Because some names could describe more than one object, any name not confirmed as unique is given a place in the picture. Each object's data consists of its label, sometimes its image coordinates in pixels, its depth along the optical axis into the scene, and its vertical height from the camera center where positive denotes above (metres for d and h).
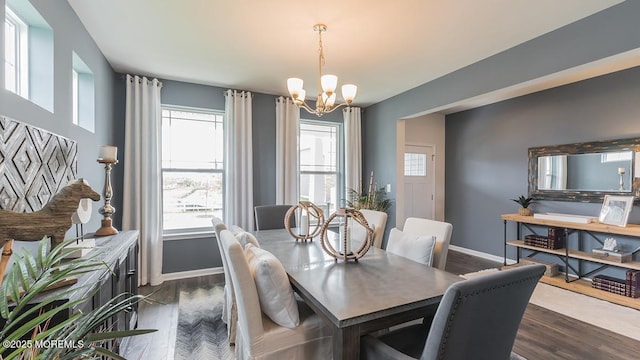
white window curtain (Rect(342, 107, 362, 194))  4.96 +0.54
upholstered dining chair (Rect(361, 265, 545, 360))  1.05 -0.54
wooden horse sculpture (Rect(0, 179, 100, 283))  1.15 -0.18
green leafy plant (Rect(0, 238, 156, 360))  0.67 -0.37
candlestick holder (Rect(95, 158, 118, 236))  2.34 -0.26
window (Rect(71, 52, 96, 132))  2.72 +0.79
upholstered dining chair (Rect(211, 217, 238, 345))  2.15 -1.02
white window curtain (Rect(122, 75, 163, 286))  3.60 +0.09
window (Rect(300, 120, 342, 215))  4.84 +0.30
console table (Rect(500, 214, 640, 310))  3.04 -0.91
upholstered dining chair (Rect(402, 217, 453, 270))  2.12 -0.42
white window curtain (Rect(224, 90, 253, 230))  4.09 +0.26
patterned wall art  1.46 +0.08
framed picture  3.15 -0.33
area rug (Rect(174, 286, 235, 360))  2.23 -1.33
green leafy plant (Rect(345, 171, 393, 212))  4.71 -0.32
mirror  3.33 +0.13
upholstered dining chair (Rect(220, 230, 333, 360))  1.53 -0.84
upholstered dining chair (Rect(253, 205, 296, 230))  3.53 -0.46
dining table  1.27 -0.58
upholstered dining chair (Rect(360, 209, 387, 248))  2.80 -0.43
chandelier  2.33 +0.75
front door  5.43 -0.04
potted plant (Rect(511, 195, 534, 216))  4.06 -0.35
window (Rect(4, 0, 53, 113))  1.77 +0.81
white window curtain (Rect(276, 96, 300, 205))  4.40 +0.42
